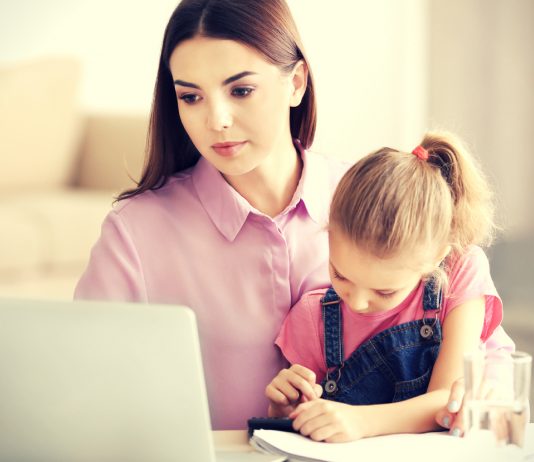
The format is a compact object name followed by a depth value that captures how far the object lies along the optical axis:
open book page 1.90
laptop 1.78
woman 2.25
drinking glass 1.87
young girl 2.04
